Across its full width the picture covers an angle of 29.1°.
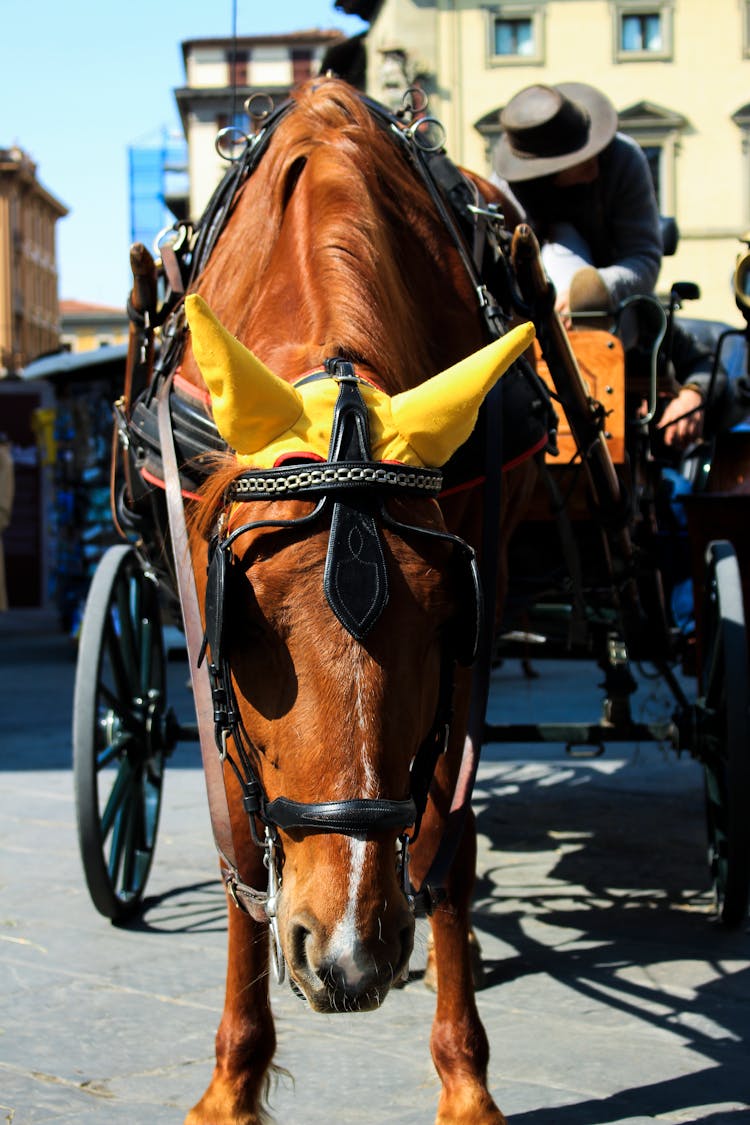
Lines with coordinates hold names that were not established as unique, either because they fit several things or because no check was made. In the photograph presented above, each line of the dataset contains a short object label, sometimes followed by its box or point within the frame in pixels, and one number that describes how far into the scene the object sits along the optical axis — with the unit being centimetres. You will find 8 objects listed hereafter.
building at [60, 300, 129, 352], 8931
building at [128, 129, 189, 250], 3241
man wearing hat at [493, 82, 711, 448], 453
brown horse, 198
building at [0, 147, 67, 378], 6706
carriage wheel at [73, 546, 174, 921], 392
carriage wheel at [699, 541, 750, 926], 373
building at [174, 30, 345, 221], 4838
